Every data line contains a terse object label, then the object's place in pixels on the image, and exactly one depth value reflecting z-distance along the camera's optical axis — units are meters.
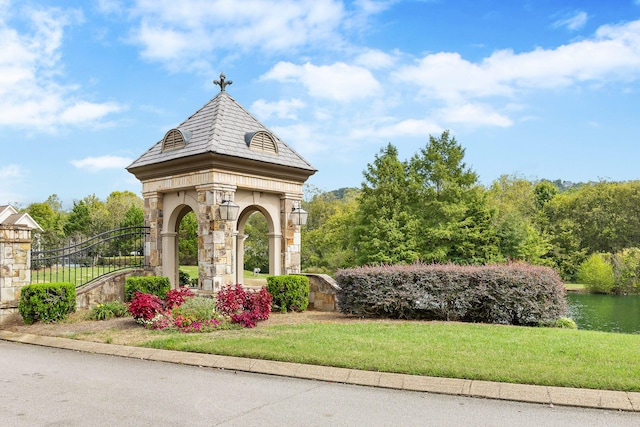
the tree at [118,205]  52.37
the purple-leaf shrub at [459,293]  10.97
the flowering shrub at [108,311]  12.14
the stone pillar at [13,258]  12.20
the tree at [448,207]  32.06
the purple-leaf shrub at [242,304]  10.74
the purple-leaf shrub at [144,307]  10.77
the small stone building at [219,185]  13.62
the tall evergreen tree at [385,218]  31.58
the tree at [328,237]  38.47
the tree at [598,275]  40.00
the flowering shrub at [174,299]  11.13
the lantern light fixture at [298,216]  15.35
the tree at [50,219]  42.26
